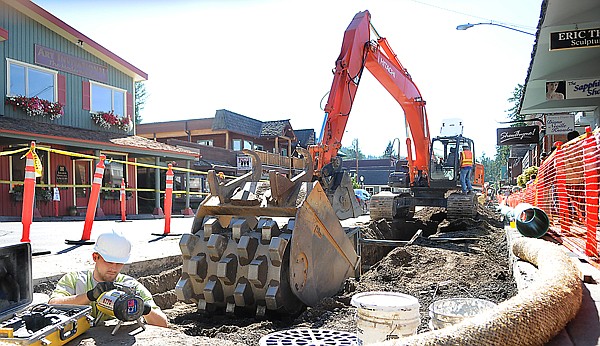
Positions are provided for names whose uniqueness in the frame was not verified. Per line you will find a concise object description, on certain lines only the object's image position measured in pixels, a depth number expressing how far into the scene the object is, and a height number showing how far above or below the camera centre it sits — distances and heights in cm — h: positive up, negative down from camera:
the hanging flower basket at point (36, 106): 1390 +280
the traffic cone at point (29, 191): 576 +6
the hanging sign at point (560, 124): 1334 +161
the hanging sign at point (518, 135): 1825 +182
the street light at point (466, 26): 1222 +417
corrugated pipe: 511 -49
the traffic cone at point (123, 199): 1168 -17
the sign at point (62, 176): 1484 +60
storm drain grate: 270 -95
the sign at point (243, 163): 2806 +159
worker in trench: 304 -58
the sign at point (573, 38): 768 +237
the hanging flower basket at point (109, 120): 1664 +271
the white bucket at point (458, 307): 256 -75
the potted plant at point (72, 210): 1502 -53
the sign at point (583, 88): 1007 +201
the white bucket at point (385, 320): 251 -76
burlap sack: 166 -55
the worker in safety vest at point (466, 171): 1186 +29
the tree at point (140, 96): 5806 +1249
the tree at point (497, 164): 4888 +386
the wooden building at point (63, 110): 1367 +286
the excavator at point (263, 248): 375 -52
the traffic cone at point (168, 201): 825 -19
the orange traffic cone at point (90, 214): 633 -30
